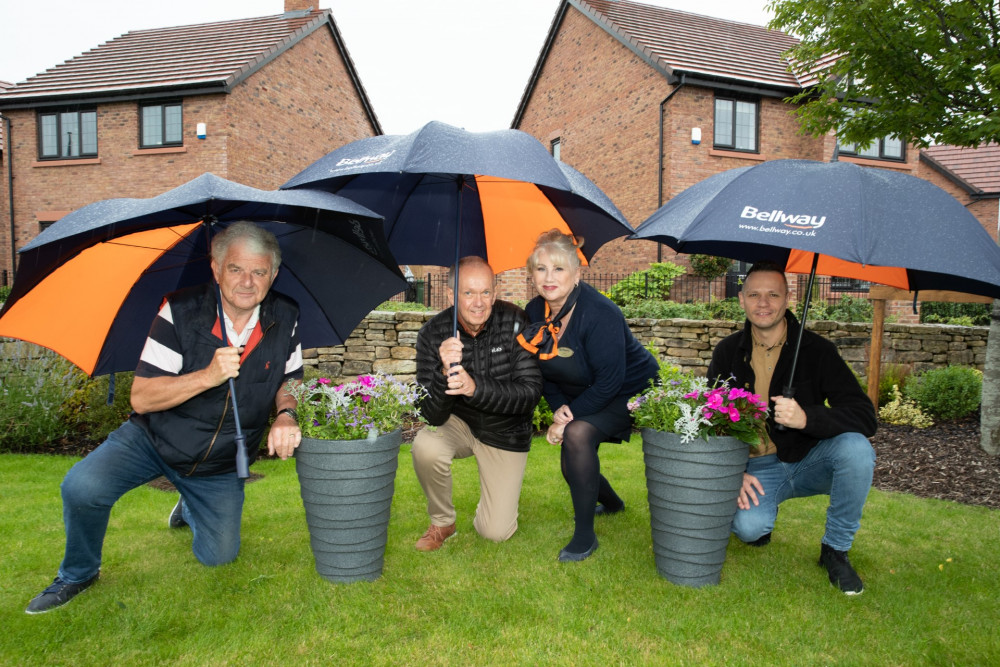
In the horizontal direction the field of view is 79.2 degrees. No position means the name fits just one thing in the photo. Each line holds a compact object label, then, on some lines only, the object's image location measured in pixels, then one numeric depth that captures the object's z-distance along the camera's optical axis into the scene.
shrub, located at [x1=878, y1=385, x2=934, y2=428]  7.33
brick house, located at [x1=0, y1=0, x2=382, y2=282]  15.02
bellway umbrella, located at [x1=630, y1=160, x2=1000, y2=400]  2.49
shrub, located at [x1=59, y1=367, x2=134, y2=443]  6.27
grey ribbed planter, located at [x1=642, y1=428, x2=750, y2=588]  2.94
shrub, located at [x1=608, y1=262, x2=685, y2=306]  12.09
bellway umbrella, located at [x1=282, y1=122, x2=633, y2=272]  3.04
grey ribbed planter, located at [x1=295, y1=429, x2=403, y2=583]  2.93
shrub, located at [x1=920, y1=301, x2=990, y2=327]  14.23
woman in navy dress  3.40
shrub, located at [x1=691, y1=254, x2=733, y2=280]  12.84
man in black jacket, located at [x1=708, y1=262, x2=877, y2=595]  3.10
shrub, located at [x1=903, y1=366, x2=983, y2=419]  7.43
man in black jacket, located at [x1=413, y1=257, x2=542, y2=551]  3.44
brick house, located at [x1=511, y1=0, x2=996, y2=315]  14.03
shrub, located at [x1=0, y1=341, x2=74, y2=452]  6.33
